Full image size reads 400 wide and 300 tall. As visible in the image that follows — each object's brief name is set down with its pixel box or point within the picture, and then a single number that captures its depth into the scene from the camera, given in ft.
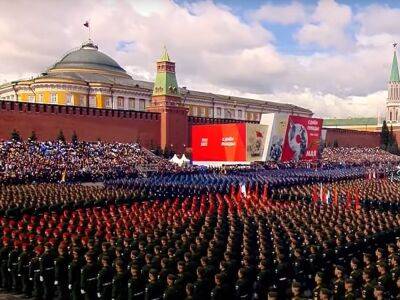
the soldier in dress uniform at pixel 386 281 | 23.58
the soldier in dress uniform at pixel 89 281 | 25.91
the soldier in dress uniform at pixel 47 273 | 28.09
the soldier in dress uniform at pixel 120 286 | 24.26
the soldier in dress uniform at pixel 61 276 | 27.63
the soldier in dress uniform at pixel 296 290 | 20.80
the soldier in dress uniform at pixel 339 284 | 21.94
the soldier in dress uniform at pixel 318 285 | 21.38
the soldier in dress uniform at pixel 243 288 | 23.48
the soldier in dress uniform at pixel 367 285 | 21.47
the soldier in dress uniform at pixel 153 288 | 22.76
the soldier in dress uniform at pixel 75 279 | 26.78
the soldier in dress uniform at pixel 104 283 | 24.93
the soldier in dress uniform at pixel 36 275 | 28.50
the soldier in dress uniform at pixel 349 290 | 20.64
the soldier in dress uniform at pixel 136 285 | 23.72
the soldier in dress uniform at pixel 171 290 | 22.08
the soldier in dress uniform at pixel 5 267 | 30.73
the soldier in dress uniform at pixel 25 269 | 29.27
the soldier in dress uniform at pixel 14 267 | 29.99
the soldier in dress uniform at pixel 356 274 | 23.69
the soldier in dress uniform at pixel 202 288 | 22.59
